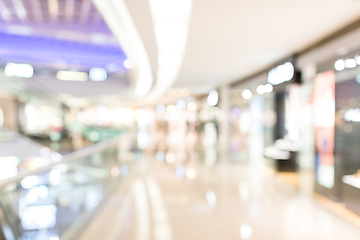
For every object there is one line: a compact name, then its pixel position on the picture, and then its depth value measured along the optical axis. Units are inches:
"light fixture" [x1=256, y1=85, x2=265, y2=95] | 338.2
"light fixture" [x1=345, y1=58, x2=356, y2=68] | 174.6
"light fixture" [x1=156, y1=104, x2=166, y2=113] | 807.7
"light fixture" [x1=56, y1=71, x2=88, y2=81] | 670.5
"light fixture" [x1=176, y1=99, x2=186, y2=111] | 772.0
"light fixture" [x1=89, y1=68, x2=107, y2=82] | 684.1
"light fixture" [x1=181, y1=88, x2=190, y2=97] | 583.5
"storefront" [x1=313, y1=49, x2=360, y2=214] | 178.7
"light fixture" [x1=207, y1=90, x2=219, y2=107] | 546.0
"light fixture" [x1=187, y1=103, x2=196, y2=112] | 746.8
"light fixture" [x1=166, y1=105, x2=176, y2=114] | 802.0
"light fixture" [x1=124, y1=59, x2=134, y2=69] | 678.4
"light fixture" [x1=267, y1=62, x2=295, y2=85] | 248.2
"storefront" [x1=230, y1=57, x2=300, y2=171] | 275.8
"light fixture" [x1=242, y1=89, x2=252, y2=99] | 394.1
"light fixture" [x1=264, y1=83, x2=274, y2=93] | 299.1
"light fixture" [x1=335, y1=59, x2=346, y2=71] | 186.6
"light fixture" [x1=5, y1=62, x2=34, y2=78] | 593.4
